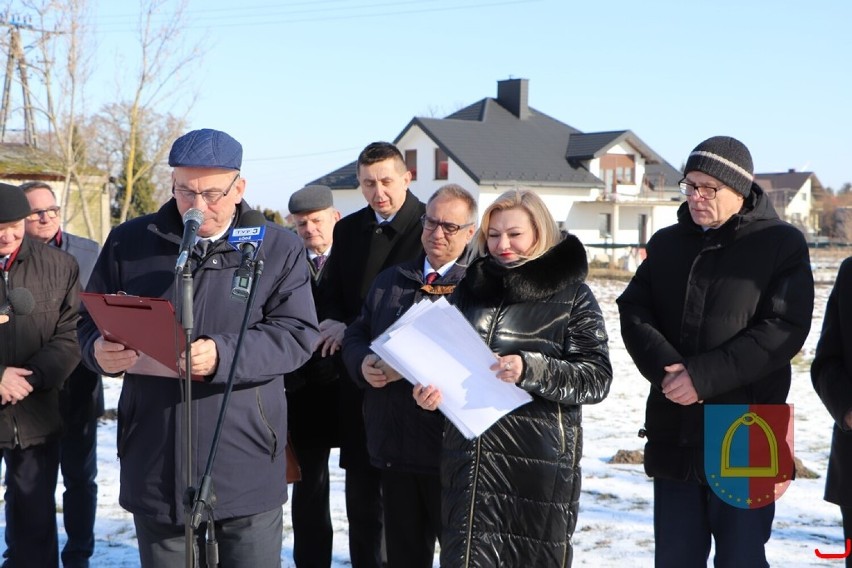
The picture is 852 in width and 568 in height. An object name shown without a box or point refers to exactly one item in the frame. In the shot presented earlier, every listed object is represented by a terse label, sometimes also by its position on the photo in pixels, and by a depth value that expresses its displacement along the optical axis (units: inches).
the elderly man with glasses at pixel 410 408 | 157.8
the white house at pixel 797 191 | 3260.3
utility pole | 637.9
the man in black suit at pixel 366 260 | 184.5
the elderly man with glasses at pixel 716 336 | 140.6
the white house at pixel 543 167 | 1656.0
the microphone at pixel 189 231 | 105.8
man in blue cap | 127.3
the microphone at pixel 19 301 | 143.4
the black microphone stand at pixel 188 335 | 106.0
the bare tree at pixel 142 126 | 718.3
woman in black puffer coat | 135.6
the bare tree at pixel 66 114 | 649.0
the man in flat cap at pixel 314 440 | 191.5
